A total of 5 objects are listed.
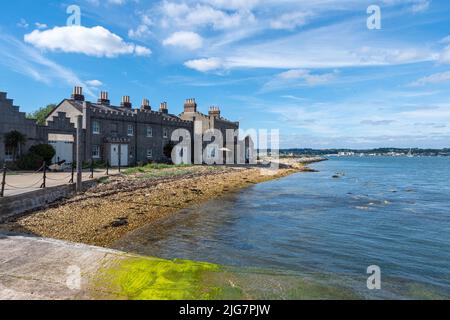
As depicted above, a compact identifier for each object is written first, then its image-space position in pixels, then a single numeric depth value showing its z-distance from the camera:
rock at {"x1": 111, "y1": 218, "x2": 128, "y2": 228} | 13.52
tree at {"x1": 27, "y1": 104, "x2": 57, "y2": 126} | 48.30
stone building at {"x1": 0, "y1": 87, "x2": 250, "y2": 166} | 27.32
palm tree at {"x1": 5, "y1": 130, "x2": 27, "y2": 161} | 25.42
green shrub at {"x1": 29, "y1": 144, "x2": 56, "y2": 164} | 27.03
